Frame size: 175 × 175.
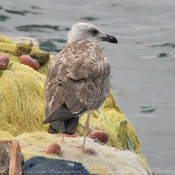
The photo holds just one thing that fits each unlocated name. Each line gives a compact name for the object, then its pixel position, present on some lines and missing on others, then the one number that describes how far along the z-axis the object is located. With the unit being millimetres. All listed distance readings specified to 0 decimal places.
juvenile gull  11391
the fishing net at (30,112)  13453
